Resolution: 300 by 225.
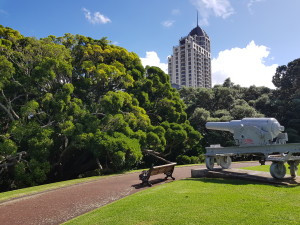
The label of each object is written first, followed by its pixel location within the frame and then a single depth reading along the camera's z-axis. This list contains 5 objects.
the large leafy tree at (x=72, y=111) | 13.74
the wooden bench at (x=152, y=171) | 9.41
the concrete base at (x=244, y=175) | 8.20
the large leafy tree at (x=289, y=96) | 25.90
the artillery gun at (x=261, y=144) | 8.53
